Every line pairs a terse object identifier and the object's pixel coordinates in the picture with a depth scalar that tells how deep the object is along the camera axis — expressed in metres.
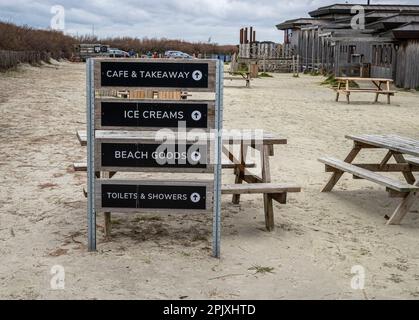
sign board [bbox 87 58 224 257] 4.68
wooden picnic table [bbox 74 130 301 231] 5.46
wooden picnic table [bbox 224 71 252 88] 27.50
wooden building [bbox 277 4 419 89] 27.25
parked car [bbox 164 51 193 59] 57.18
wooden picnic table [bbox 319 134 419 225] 5.94
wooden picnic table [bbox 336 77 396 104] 20.02
